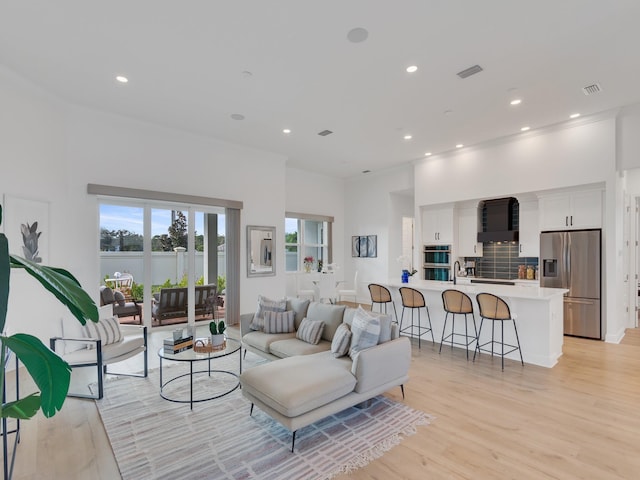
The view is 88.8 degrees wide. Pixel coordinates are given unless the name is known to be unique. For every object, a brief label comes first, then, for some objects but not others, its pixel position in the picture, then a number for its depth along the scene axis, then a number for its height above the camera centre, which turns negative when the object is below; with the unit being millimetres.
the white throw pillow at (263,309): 4492 -920
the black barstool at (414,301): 5109 -929
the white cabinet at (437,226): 7539 +405
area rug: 2328 -1611
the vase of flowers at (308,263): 8812 -563
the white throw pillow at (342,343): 3244 -1000
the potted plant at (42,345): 1333 -425
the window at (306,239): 9055 +97
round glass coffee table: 3312 -1611
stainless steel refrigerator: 5434 -536
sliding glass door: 5688 -284
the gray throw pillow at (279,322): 4320 -1063
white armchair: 3372 -1169
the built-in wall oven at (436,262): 7633 -459
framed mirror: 7074 -192
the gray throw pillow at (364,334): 3072 -865
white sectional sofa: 2541 -1179
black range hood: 6891 +465
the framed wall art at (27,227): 4102 +201
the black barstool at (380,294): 5539 -882
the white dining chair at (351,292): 8586 -1309
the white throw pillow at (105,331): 3656 -1011
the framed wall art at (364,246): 9148 -99
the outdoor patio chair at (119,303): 5500 -1061
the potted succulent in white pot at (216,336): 3613 -1046
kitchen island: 4219 -1027
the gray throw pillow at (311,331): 3869 -1070
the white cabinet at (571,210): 5496 +575
